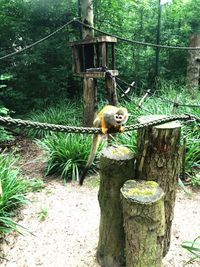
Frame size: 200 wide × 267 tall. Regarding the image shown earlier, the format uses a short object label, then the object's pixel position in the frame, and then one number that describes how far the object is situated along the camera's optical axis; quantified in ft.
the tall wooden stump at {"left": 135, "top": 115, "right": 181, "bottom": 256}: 6.35
